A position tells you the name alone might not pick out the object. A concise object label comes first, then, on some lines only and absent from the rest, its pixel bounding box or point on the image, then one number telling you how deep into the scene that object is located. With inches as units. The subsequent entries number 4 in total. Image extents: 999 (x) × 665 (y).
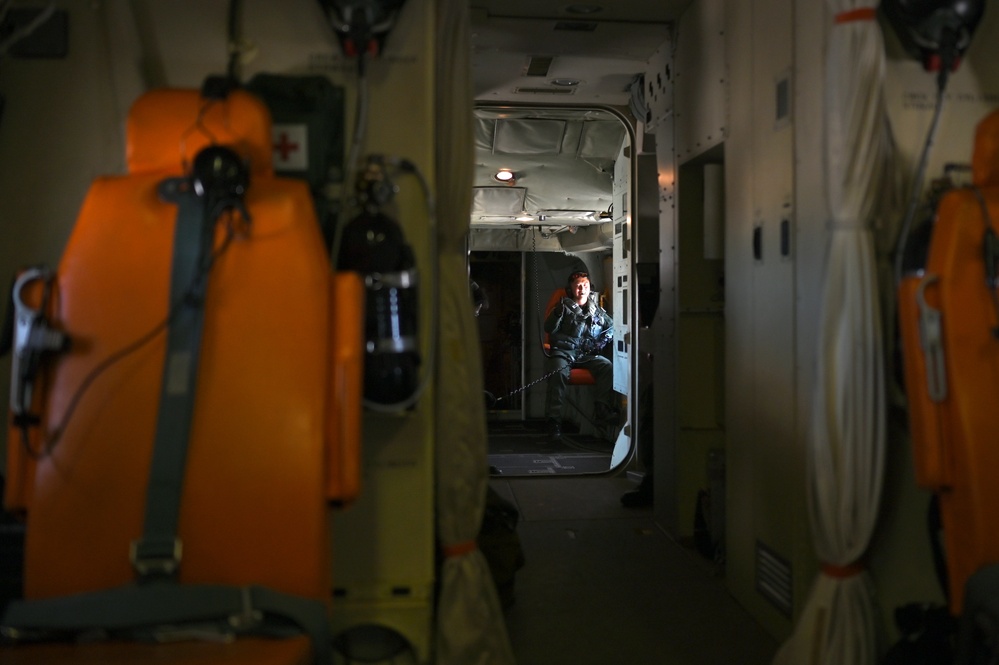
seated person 367.2
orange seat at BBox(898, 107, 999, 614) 81.6
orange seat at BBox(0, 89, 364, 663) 67.0
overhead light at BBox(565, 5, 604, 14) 159.9
